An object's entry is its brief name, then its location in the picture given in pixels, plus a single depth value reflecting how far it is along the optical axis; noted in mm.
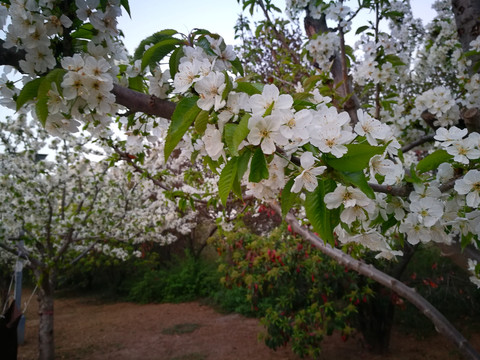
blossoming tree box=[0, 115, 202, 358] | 5235
